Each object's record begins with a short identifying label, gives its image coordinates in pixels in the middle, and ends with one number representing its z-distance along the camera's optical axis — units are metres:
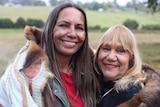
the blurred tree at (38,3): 47.86
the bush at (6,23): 30.69
